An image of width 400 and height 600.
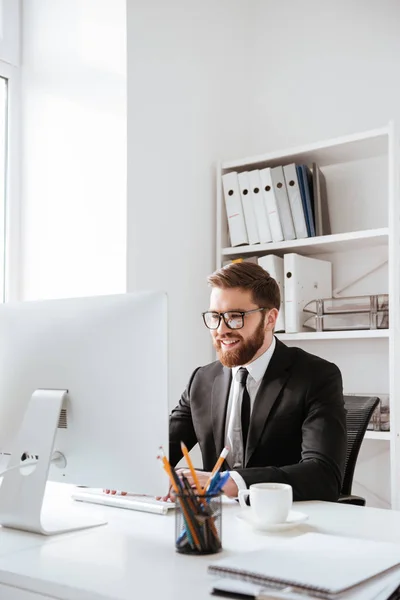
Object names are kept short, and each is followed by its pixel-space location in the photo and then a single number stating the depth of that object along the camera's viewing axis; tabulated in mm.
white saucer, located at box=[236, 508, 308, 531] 1317
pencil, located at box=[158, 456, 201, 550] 1173
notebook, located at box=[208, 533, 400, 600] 940
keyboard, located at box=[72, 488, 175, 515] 1513
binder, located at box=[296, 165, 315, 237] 2877
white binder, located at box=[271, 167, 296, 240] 2896
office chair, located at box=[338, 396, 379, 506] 2070
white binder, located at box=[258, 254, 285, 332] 2893
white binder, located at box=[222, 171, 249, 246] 3014
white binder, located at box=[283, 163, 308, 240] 2871
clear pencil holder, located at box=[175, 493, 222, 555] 1174
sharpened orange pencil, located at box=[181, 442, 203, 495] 1180
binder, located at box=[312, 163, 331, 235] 2887
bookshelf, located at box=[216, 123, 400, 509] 2643
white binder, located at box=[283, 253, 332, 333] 2838
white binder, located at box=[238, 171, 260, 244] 2990
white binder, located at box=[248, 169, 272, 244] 2945
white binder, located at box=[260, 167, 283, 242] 2902
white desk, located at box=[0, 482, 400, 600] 1009
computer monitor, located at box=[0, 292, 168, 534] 1316
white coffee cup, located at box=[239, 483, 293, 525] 1319
